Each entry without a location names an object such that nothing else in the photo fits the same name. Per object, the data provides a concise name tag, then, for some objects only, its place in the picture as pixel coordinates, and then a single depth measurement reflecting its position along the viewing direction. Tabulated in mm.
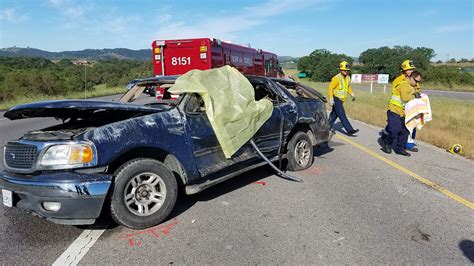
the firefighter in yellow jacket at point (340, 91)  9539
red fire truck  13969
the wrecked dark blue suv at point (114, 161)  3504
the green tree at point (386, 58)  92212
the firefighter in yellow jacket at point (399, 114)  7363
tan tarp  4527
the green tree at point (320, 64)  99188
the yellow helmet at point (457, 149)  8234
